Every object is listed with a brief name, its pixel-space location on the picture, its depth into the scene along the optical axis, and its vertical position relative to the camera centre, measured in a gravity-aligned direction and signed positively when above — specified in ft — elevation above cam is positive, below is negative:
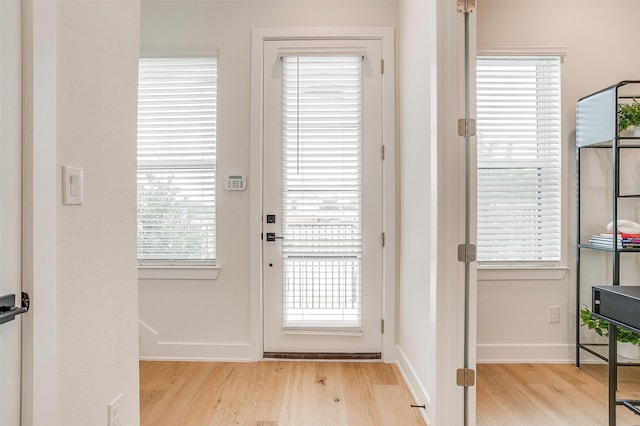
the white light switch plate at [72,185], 3.52 +0.28
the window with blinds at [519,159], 8.86 +1.42
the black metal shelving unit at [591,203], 8.30 +0.27
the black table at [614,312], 5.12 -1.61
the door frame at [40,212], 3.07 -0.01
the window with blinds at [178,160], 8.96 +1.36
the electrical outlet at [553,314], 8.82 -2.64
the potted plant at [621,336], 7.82 -2.89
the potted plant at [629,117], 7.66 +2.21
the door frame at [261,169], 8.76 +1.17
